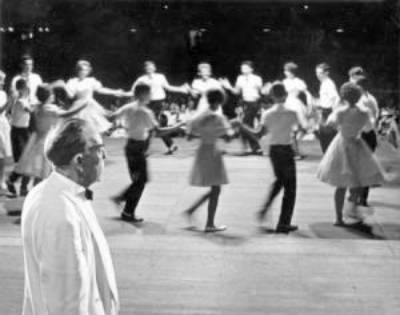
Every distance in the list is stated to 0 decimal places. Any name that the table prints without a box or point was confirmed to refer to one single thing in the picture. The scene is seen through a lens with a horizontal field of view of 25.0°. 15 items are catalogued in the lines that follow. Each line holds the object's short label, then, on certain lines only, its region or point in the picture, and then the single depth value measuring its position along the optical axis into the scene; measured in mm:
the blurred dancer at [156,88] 17031
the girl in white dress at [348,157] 9766
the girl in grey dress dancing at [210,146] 9406
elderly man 3359
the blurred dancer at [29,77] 14605
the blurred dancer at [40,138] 9891
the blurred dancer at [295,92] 15790
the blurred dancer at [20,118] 12617
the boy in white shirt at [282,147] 9344
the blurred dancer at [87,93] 13930
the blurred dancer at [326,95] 15664
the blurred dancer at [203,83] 17781
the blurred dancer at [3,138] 11602
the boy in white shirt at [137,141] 9820
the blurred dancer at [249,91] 17547
